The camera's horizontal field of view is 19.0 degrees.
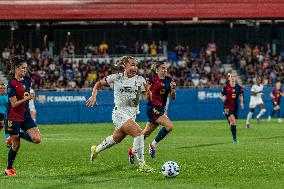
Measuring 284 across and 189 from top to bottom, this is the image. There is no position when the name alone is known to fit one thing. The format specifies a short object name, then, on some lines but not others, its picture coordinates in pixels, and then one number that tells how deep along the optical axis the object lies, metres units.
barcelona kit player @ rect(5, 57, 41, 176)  16.39
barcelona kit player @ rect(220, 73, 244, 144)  27.70
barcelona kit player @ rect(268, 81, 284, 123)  43.97
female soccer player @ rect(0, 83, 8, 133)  28.22
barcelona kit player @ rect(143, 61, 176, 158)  22.44
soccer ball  15.56
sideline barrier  44.81
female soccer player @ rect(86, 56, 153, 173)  17.12
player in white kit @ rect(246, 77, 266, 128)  42.96
